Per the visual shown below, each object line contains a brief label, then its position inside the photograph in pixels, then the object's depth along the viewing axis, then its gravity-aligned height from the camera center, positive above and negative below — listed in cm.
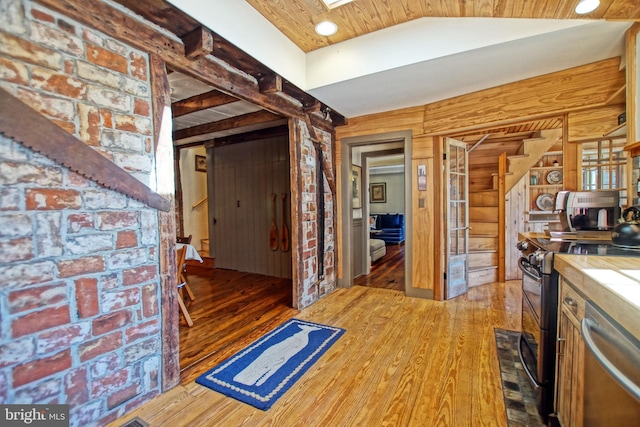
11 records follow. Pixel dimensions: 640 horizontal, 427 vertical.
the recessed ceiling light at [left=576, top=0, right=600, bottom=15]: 161 +117
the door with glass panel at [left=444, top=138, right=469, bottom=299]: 333 -20
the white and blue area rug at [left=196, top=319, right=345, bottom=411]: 176 -119
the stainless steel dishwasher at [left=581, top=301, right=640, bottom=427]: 75 -50
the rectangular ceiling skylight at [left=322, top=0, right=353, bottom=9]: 194 +144
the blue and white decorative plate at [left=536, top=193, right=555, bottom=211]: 436 -3
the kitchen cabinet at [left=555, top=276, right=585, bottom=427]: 113 -71
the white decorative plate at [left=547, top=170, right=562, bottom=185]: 446 +38
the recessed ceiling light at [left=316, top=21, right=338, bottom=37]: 222 +147
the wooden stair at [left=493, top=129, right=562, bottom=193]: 393 +67
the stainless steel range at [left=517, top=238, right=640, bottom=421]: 143 -59
